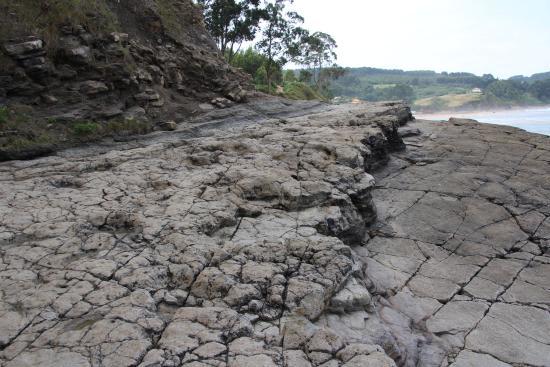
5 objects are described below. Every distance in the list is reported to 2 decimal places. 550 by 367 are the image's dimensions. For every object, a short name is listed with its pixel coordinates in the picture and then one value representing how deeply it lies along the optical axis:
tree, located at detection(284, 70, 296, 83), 43.41
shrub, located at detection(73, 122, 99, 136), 9.31
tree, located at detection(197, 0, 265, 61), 21.42
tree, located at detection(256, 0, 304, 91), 24.06
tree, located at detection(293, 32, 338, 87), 38.47
